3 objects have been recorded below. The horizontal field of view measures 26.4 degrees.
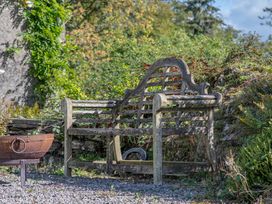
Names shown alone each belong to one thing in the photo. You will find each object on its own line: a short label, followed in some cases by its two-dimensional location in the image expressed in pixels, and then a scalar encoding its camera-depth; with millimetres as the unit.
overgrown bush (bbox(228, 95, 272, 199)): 4746
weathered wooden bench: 6043
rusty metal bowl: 5883
